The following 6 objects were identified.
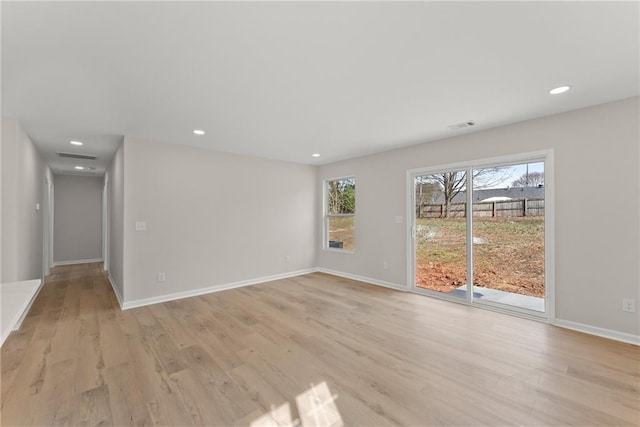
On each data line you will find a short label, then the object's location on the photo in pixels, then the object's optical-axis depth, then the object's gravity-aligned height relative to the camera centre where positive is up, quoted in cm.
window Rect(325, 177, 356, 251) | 557 +2
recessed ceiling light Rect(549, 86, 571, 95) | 242 +115
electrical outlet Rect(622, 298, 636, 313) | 262 -91
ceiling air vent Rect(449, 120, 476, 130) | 333 +115
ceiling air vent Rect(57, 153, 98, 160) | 476 +107
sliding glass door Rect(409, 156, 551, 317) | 330 -29
